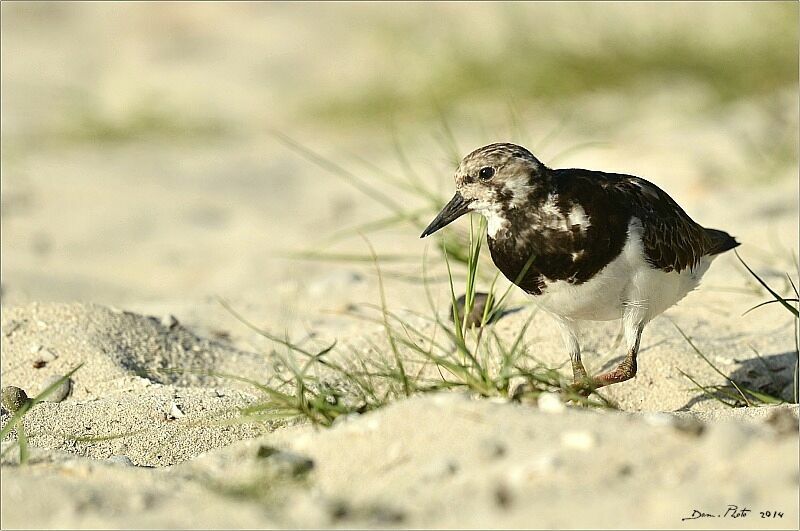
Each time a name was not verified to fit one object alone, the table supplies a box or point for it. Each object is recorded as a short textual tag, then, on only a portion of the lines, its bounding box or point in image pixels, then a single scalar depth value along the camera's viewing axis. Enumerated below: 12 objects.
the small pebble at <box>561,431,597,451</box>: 4.62
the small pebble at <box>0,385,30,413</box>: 6.73
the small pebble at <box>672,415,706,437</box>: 4.67
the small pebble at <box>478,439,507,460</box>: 4.64
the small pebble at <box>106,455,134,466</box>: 5.60
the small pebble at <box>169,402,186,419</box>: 6.45
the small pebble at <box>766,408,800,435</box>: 4.77
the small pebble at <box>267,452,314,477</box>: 4.83
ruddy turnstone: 6.11
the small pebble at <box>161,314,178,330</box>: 8.39
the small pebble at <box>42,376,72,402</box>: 7.03
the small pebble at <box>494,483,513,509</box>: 4.38
